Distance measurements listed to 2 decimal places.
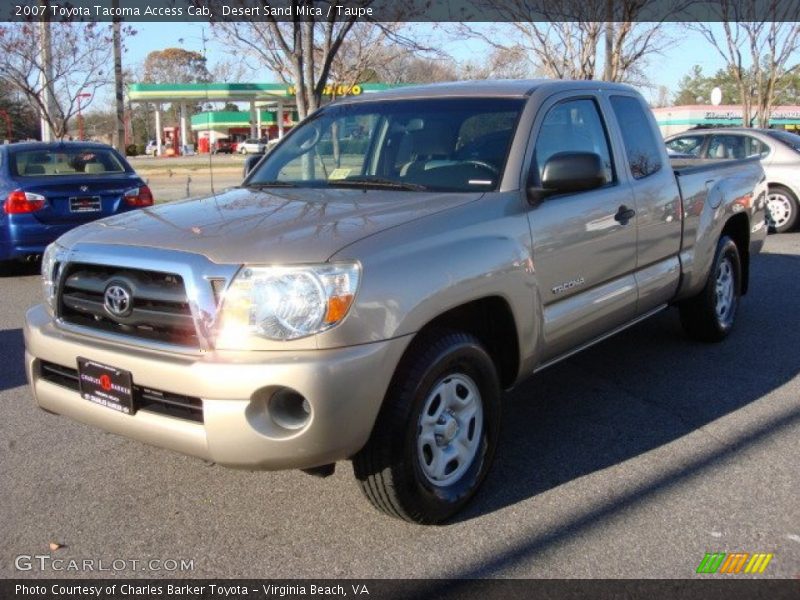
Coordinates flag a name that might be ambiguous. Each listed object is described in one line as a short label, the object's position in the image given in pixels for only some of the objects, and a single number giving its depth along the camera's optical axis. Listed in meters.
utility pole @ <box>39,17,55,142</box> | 15.14
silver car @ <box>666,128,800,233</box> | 12.33
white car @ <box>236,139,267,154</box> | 53.64
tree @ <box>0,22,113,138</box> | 16.08
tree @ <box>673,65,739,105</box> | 88.00
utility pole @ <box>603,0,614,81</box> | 15.16
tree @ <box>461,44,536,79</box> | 17.52
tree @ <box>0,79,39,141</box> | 41.34
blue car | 8.97
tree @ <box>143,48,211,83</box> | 52.38
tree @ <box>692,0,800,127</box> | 18.53
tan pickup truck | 2.98
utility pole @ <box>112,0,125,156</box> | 15.73
